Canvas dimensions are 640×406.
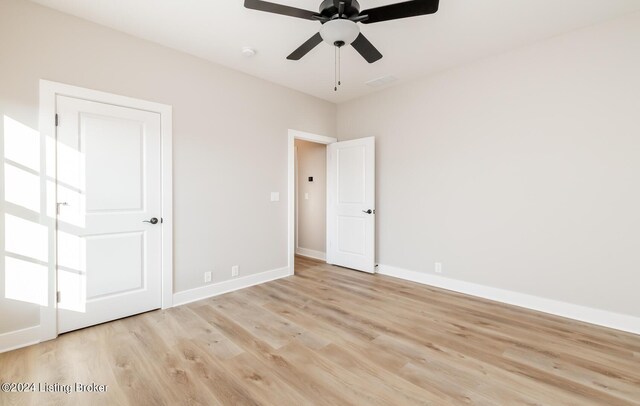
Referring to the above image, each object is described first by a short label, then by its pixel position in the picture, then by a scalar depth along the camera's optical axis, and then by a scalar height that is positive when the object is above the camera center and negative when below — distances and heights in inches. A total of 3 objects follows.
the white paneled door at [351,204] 173.0 -1.4
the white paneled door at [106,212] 99.0 -3.8
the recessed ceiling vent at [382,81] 152.7 +69.2
